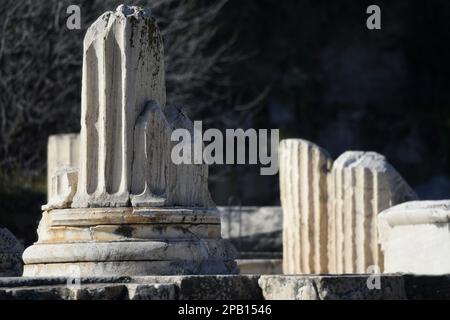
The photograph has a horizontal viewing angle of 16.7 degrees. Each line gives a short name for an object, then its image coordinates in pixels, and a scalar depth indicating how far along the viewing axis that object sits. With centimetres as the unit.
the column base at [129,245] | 977
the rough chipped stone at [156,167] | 1006
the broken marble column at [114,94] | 1012
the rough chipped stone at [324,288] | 847
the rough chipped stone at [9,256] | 1134
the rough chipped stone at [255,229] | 1800
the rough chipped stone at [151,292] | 851
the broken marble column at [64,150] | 1891
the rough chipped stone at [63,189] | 1028
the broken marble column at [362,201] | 1484
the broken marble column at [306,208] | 1546
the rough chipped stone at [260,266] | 1630
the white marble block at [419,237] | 1237
